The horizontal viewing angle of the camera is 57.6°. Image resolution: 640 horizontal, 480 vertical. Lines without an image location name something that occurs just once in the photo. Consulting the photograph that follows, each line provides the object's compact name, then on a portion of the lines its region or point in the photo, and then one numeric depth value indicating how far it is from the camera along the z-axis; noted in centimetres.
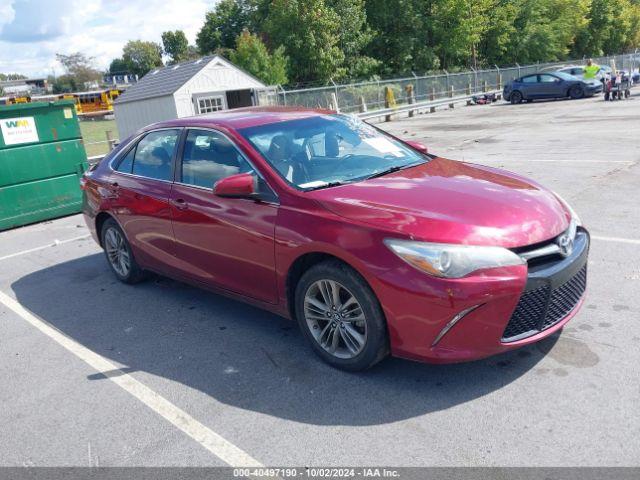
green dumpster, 909
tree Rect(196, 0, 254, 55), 6344
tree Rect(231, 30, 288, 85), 3688
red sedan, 319
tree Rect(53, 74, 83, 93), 10091
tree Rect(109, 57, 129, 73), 12921
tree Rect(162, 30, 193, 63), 11381
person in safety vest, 2616
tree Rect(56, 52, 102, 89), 10262
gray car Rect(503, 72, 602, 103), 2616
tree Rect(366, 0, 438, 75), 4481
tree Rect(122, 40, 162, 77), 11631
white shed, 2445
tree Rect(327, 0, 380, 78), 4103
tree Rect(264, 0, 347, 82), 3884
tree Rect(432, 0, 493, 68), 4431
